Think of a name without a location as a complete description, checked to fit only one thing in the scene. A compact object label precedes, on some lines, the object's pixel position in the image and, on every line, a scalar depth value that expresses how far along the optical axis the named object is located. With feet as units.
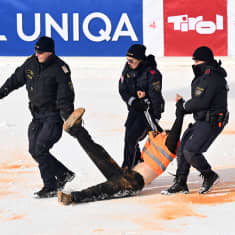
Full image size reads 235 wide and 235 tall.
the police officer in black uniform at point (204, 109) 50.37
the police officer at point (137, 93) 55.83
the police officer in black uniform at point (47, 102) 51.80
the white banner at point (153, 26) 105.29
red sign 104.22
